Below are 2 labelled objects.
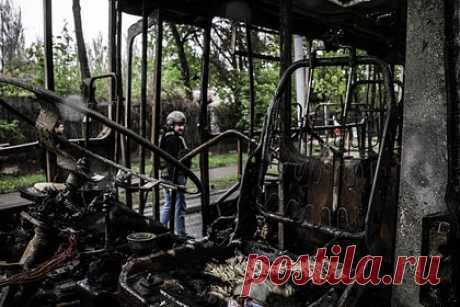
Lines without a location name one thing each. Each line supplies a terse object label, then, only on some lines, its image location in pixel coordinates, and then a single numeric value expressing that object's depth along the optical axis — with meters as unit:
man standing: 5.63
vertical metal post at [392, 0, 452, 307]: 1.93
